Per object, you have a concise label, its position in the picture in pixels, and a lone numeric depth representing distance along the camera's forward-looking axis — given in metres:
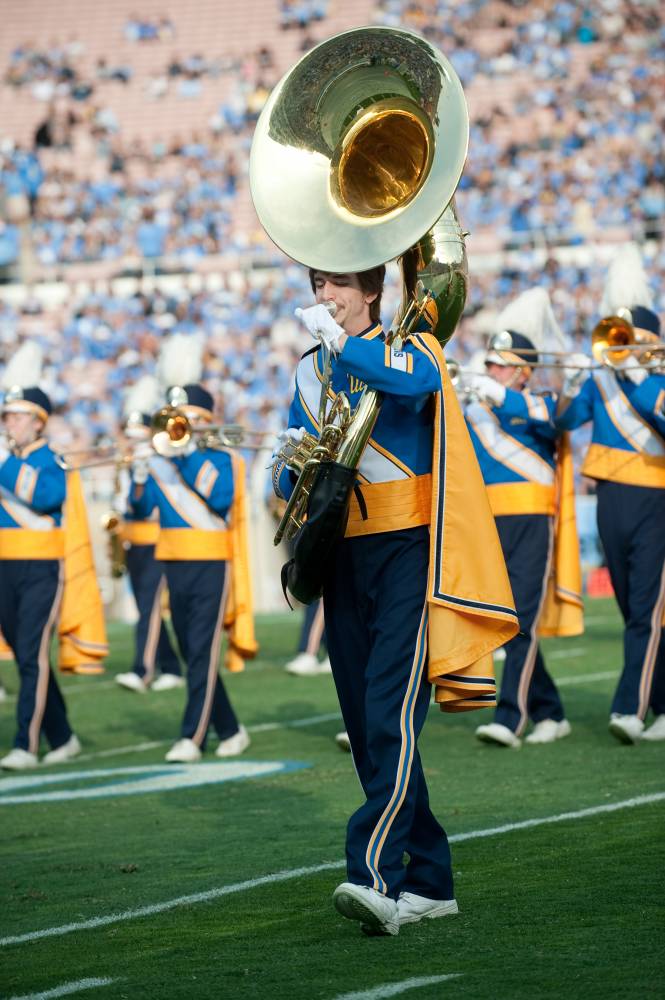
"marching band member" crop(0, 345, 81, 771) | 17.41
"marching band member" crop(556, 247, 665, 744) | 15.80
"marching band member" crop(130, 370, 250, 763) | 16.97
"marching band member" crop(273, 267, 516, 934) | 8.86
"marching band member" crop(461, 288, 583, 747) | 16.47
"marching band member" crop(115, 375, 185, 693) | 24.70
